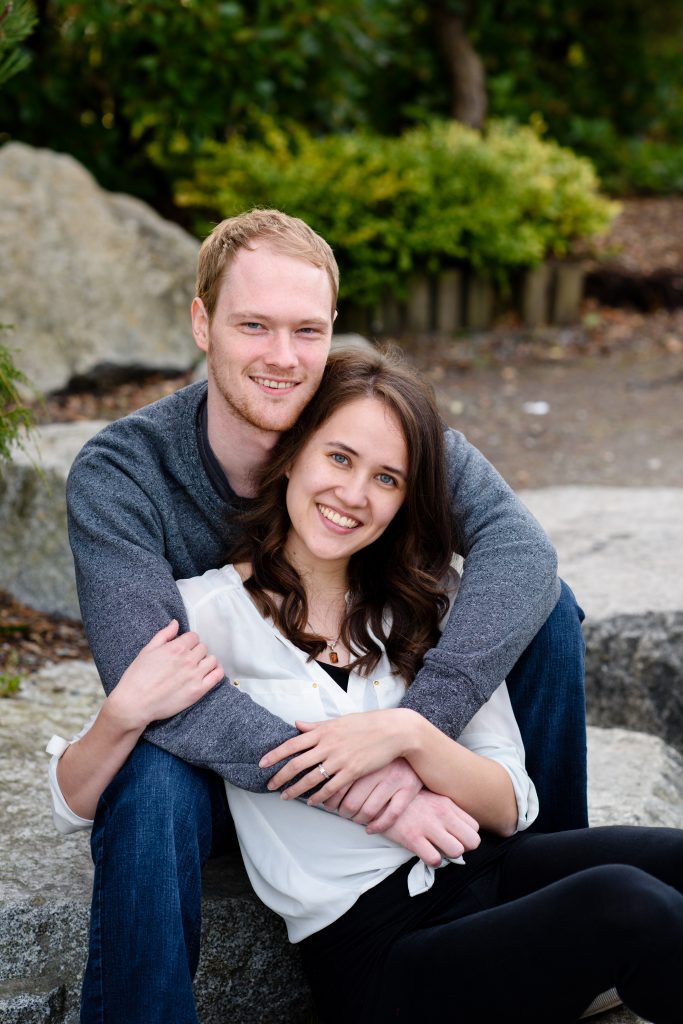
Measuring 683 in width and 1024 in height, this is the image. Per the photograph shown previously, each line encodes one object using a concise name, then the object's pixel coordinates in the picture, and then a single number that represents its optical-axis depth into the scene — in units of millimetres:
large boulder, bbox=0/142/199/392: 5543
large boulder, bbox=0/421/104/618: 3885
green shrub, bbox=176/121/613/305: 7164
